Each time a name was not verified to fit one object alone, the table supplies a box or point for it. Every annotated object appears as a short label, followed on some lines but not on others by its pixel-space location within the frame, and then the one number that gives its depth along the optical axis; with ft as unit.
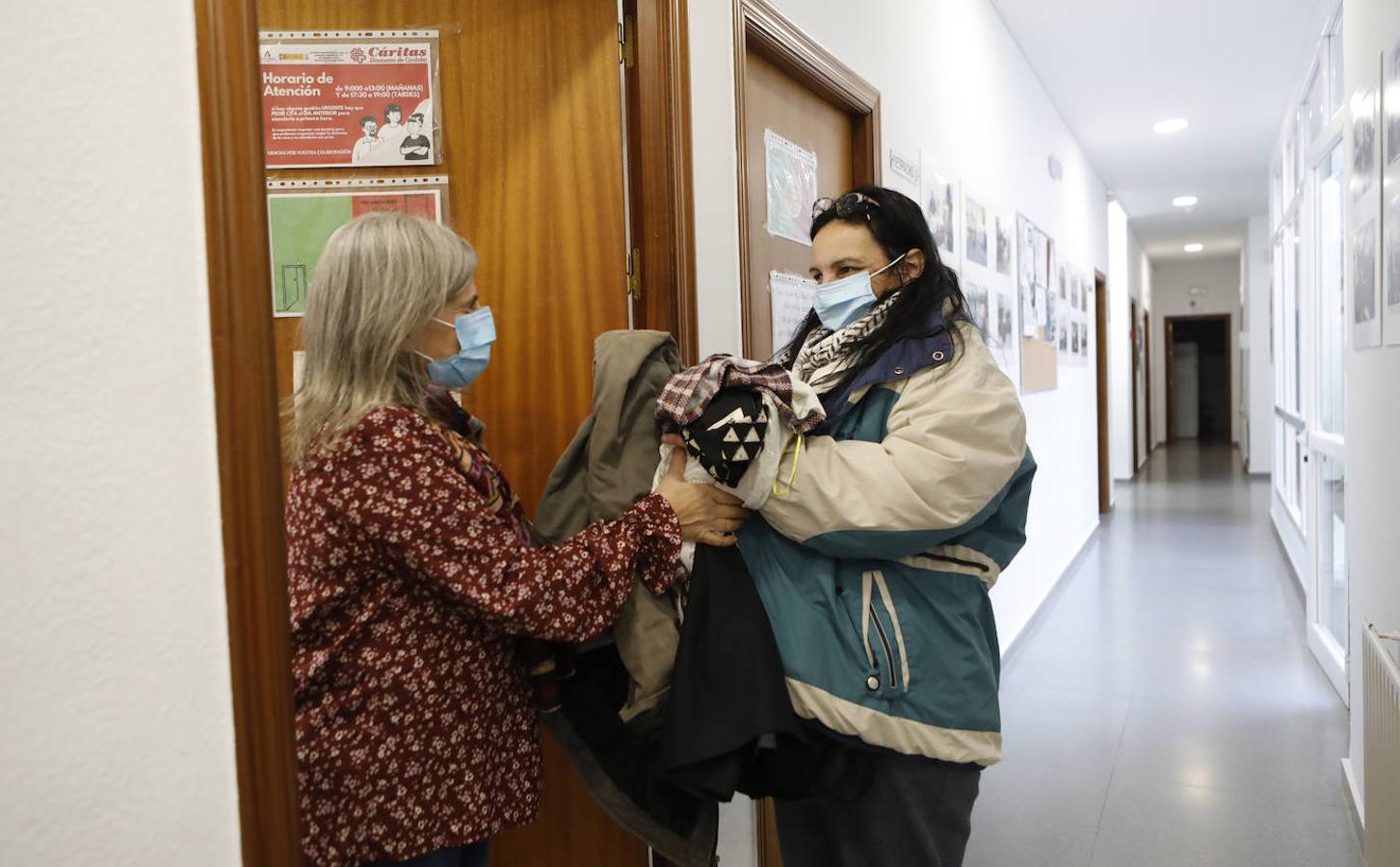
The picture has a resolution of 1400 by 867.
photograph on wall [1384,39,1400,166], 7.37
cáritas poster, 6.40
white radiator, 5.98
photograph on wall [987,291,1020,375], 14.58
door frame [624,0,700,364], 6.30
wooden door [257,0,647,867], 6.46
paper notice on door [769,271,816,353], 8.14
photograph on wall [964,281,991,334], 12.91
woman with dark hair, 4.15
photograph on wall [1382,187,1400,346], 7.49
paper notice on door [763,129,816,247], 8.13
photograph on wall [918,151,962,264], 11.44
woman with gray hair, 3.82
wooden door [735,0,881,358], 7.43
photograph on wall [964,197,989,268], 13.39
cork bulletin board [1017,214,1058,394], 16.87
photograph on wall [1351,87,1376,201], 8.43
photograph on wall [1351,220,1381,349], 8.44
